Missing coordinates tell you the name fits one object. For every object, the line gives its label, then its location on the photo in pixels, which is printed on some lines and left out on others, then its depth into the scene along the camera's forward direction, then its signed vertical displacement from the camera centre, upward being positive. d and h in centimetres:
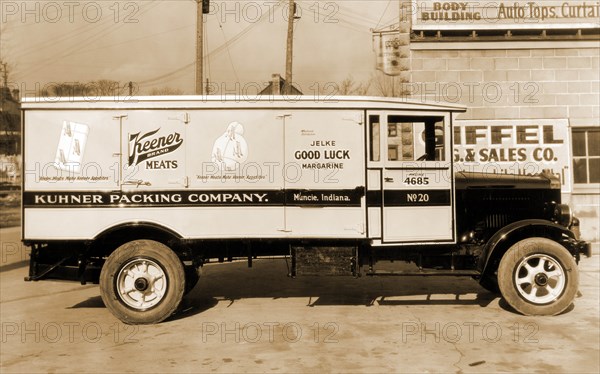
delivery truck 647 +9
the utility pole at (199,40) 1741 +532
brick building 1227 +290
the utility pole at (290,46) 2147 +637
